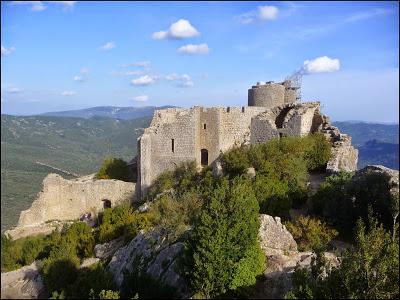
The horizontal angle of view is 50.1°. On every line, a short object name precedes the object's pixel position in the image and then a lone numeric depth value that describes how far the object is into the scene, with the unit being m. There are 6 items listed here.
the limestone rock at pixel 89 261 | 13.29
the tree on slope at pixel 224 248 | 9.95
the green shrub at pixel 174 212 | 13.48
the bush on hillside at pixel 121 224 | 16.31
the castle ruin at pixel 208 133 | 20.95
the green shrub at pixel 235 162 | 19.04
